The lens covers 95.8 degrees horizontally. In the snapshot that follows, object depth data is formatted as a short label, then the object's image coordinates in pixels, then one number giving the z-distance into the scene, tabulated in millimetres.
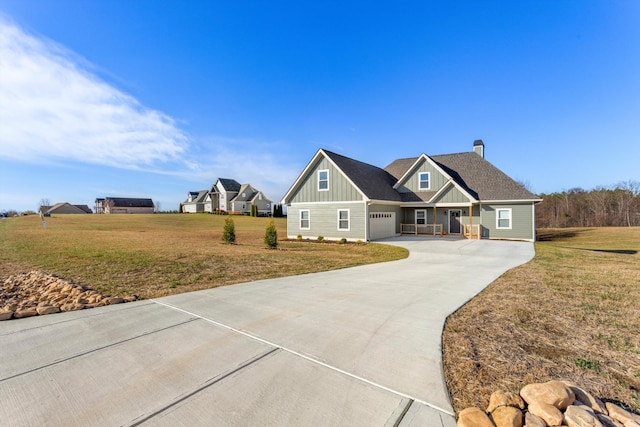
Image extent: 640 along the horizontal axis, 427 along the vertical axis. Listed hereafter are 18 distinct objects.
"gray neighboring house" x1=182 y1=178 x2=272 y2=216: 59500
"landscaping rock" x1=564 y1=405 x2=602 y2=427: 2238
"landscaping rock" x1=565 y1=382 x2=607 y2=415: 2490
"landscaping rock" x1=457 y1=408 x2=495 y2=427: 2330
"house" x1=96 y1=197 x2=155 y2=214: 75938
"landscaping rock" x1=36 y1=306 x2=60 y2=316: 4984
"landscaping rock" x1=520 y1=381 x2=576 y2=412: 2465
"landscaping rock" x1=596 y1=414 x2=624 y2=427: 2305
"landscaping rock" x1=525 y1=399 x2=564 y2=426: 2324
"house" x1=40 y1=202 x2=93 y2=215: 86112
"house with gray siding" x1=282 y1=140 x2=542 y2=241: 18625
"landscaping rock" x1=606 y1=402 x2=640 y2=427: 2338
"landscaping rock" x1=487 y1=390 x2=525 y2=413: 2538
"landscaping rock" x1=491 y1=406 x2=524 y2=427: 2305
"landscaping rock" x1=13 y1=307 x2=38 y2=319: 4854
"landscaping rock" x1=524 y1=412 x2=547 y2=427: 2301
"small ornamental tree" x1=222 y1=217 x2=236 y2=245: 17344
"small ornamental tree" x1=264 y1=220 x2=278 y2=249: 15656
